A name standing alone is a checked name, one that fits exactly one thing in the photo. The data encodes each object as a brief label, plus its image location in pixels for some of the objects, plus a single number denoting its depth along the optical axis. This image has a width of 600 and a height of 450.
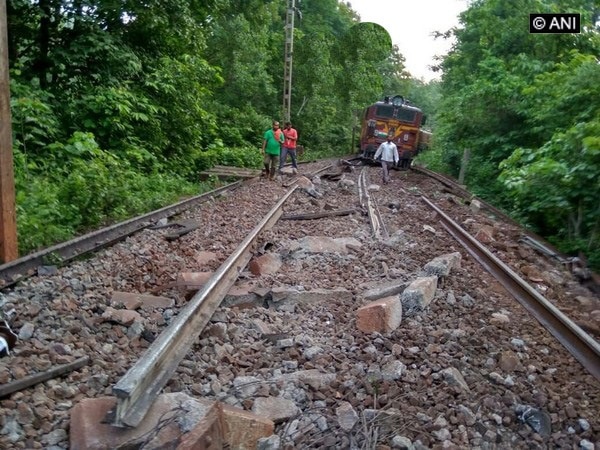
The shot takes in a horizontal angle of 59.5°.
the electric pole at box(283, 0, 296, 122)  21.83
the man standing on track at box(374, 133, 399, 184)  16.30
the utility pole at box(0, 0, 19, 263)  4.92
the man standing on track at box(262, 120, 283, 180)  14.37
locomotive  21.72
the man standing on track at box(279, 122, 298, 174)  17.17
